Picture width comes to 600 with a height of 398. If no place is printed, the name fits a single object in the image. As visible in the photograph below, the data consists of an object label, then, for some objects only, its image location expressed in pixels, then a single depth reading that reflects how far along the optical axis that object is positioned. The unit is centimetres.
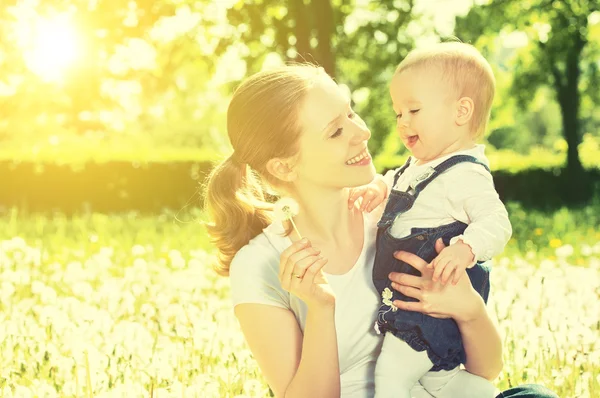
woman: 336
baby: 340
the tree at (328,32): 1295
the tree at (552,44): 1841
